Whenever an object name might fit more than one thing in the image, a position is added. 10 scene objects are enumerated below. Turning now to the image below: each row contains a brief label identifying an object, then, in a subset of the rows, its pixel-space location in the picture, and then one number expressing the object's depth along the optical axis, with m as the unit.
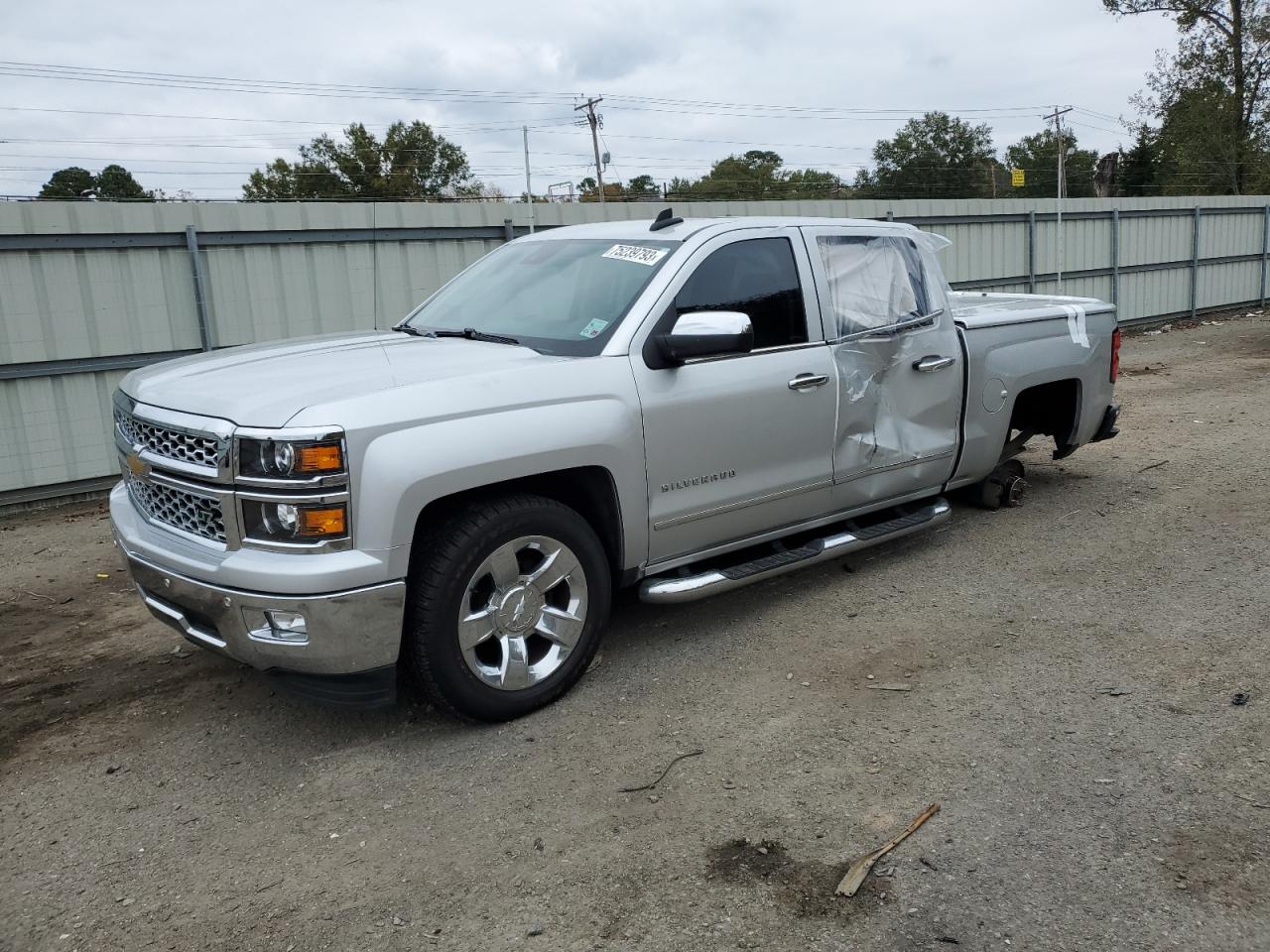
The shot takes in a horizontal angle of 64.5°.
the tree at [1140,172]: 58.95
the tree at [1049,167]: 74.62
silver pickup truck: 3.35
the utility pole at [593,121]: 55.38
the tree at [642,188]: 58.94
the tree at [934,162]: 78.12
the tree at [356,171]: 59.88
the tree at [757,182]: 73.44
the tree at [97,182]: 51.28
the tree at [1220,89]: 39.06
